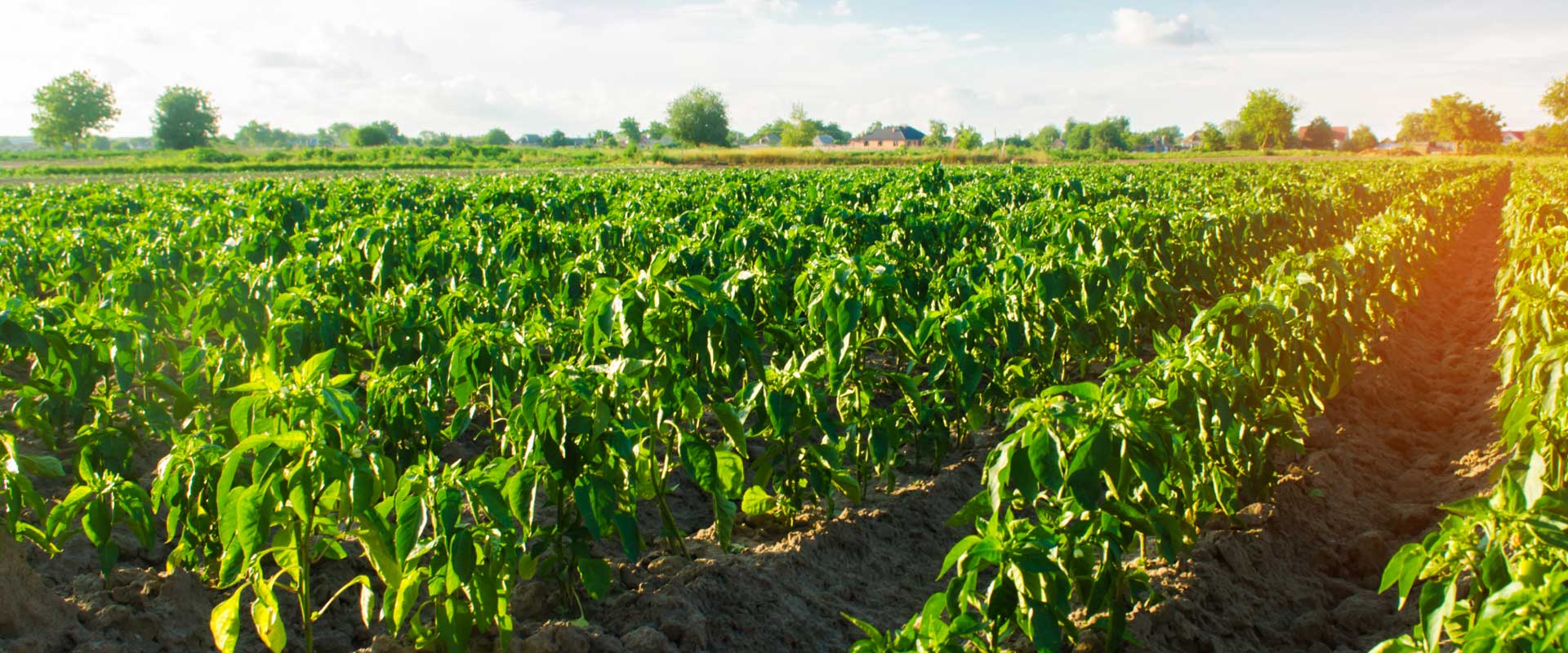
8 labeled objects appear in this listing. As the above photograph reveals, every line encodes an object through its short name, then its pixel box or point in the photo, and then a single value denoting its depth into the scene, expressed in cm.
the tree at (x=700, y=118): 8656
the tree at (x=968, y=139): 8156
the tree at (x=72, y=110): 9219
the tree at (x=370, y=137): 9044
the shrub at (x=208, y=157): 5542
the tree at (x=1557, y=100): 8750
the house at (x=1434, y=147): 9575
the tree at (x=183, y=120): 8612
